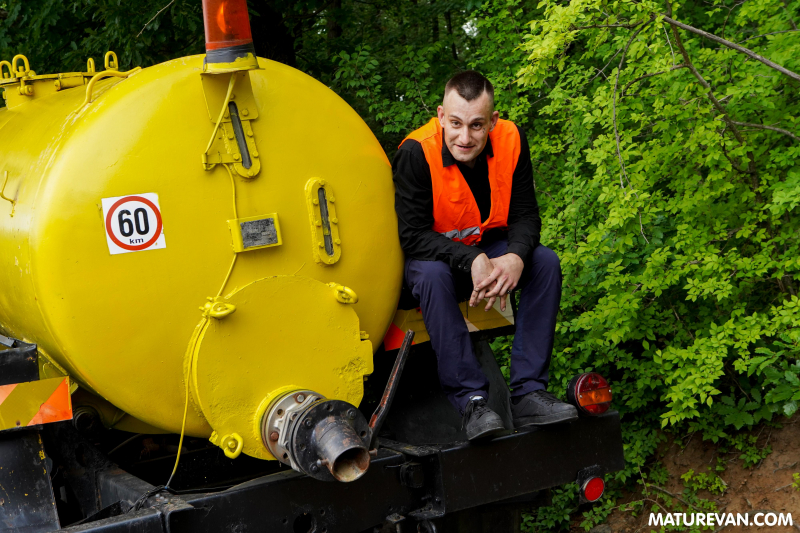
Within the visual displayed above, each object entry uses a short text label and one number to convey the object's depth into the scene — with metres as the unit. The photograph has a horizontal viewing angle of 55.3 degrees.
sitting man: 2.80
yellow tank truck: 2.29
